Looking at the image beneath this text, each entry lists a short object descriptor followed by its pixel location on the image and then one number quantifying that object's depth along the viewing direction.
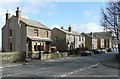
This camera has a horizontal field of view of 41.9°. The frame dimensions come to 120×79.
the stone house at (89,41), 69.27
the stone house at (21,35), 33.84
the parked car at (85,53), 40.70
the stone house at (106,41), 89.17
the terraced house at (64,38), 48.94
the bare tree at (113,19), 26.90
